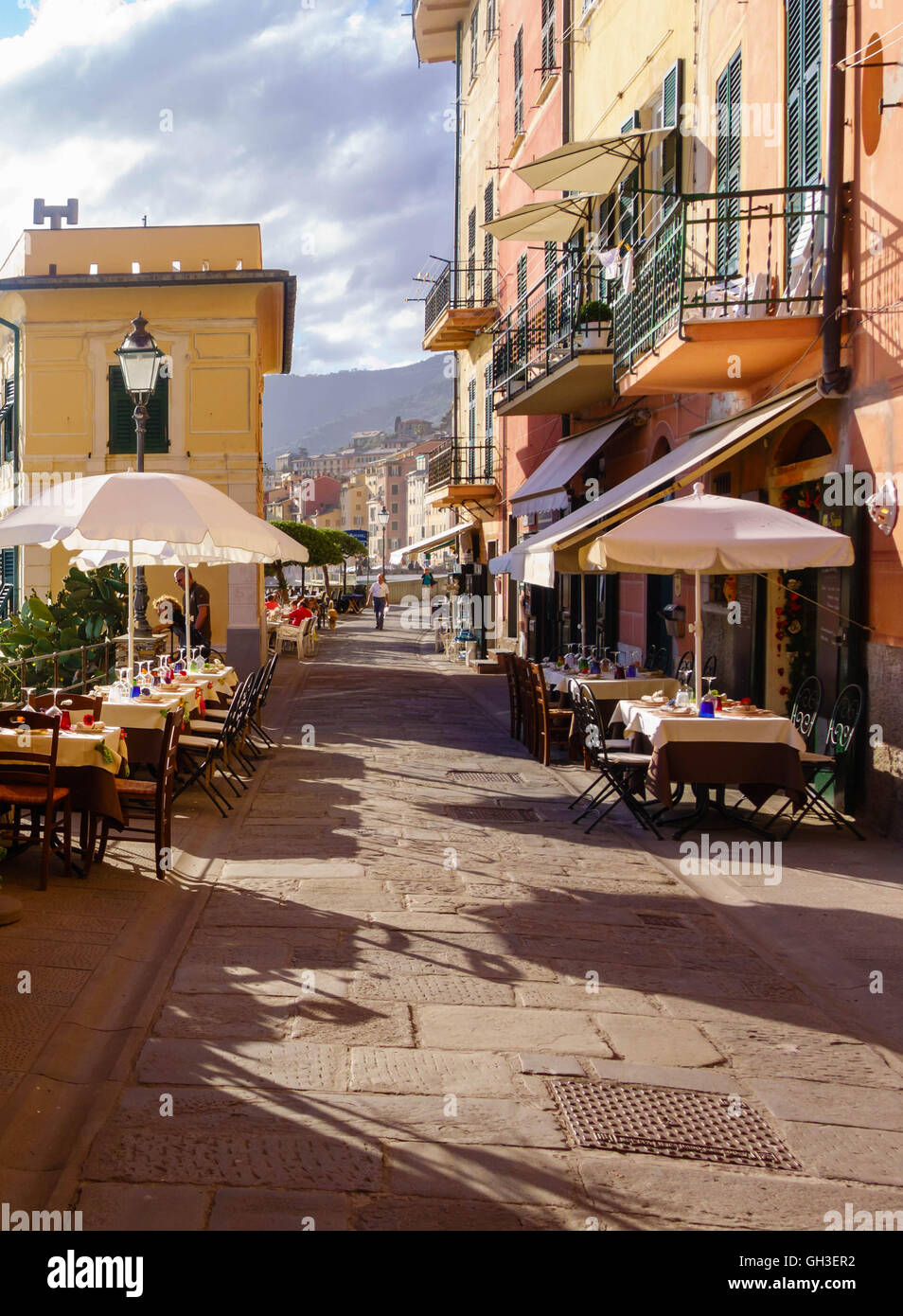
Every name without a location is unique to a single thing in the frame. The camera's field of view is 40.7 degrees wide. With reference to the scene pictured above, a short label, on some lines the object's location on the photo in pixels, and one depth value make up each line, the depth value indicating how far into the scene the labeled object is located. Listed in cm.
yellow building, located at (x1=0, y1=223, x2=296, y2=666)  2289
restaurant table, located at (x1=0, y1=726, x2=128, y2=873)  741
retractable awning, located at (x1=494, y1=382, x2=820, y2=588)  1010
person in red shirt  2903
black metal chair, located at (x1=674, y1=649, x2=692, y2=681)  1291
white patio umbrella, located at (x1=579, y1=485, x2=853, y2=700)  841
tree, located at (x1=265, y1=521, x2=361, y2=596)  5197
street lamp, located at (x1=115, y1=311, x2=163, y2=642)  1253
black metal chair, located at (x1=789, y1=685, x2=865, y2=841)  909
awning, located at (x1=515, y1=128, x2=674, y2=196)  1487
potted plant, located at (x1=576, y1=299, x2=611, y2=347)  1605
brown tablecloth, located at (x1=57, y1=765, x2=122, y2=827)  740
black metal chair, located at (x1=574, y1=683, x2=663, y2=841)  924
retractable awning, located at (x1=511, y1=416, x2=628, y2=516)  1711
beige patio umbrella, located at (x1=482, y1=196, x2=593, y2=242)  1758
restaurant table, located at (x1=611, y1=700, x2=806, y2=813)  880
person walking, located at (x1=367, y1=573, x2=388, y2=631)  4172
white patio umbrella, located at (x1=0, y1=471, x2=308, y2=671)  901
